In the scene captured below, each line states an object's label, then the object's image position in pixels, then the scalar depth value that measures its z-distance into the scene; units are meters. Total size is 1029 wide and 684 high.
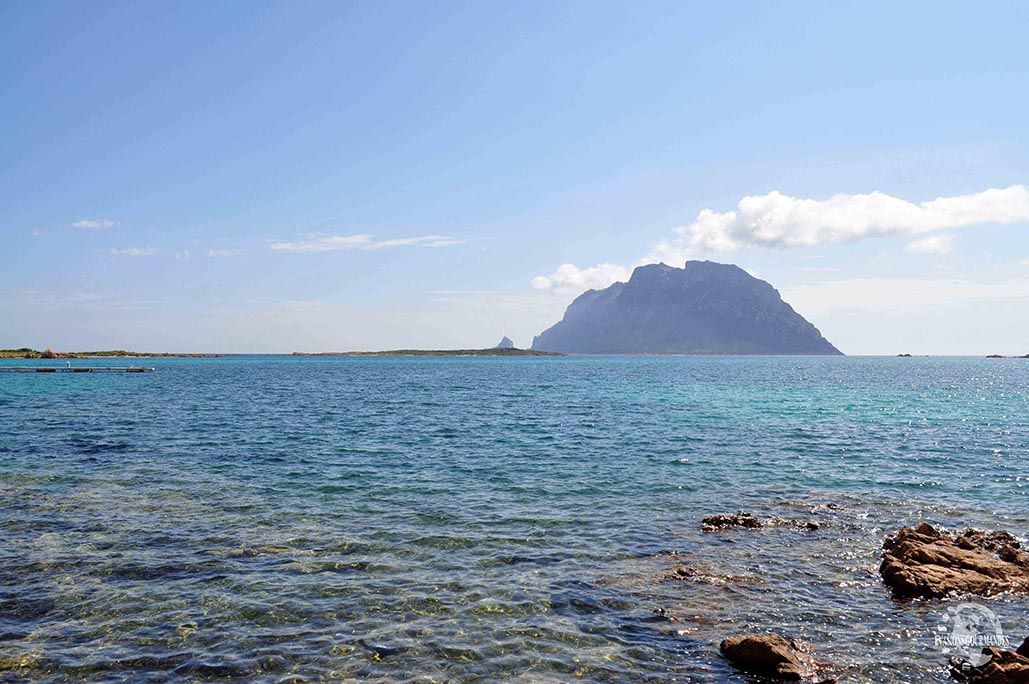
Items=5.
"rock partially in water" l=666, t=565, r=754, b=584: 18.87
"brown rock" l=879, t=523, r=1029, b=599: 18.09
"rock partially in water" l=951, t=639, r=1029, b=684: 12.01
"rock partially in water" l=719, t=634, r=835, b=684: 13.16
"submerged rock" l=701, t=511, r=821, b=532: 24.58
